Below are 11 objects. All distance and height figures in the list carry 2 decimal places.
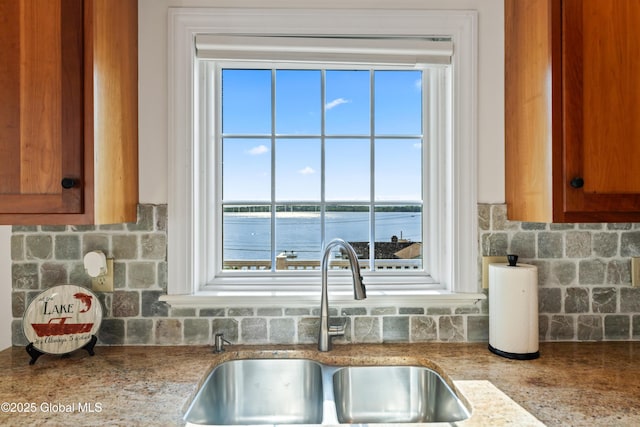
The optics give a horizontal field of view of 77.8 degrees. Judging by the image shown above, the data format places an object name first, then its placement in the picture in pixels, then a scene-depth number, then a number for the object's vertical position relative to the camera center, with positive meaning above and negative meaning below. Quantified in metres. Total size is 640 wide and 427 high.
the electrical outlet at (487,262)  1.52 -0.18
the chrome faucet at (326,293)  1.33 -0.27
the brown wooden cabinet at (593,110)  1.20 +0.32
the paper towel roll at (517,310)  1.35 -0.33
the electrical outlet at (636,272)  1.53 -0.22
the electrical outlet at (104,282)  1.48 -0.25
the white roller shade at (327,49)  1.50 +0.64
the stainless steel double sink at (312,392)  1.33 -0.61
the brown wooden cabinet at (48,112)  1.17 +0.31
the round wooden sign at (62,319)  1.35 -0.36
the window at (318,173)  1.63 +0.18
